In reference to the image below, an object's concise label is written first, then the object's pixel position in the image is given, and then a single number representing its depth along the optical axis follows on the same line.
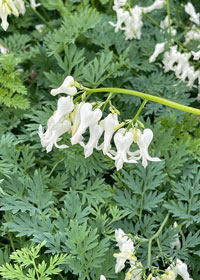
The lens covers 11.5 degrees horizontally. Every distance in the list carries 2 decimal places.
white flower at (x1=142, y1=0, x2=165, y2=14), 0.89
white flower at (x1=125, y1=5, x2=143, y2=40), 0.85
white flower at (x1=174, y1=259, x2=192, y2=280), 0.68
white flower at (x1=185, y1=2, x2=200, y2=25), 0.91
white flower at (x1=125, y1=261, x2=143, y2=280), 0.65
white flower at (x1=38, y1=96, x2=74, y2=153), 0.63
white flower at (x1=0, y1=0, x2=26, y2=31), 0.72
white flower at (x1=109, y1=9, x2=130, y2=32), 0.85
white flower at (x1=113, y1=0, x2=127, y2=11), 0.86
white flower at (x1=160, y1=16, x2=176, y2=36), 0.92
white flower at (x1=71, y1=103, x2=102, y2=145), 0.63
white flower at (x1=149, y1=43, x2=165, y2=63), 0.86
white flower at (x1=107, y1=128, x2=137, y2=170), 0.64
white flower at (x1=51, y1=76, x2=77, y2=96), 0.64
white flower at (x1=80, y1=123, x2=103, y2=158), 0.64
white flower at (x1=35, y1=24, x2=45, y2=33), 0.95
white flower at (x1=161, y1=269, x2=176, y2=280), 0.65
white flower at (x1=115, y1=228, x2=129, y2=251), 0.67
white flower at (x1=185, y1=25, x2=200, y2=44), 0.91
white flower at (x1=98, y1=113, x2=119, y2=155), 0.64
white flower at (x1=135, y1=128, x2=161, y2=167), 0.64
